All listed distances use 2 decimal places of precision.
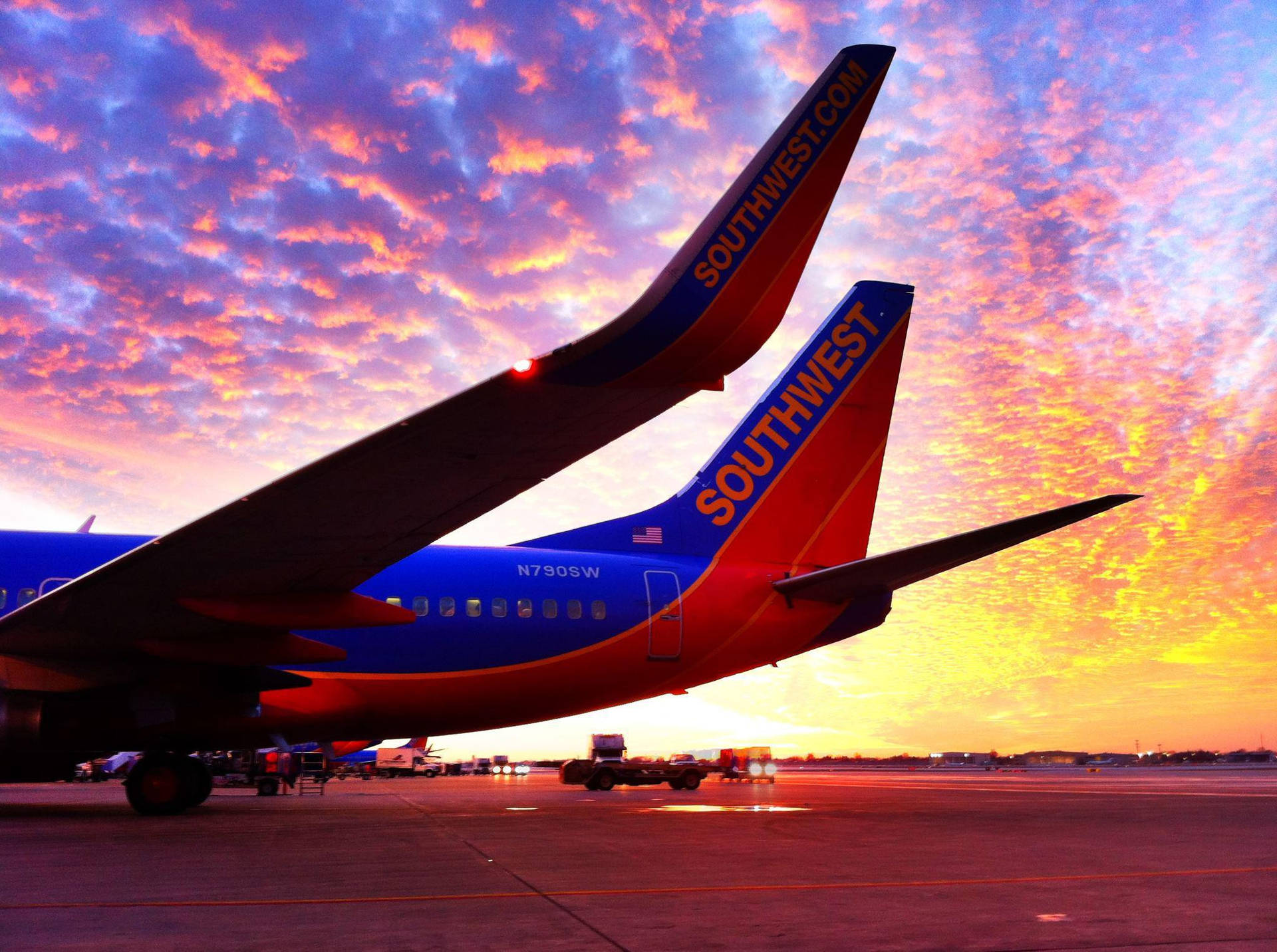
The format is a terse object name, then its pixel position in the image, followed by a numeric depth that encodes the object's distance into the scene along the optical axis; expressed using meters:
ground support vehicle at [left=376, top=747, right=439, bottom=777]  70.00
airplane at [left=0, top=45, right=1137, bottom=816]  7.64
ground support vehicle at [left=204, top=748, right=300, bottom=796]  29.53
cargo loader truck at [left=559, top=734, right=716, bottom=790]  33.91
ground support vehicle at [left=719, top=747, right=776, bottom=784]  44.72
